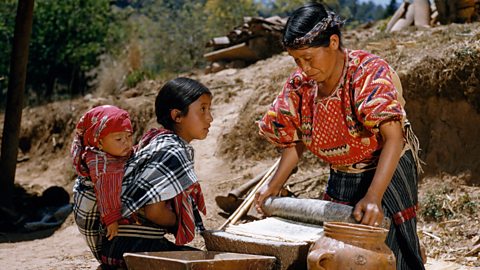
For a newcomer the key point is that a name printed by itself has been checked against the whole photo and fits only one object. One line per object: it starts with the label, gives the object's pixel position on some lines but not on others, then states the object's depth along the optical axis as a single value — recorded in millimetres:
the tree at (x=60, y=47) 16656
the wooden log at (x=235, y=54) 13192
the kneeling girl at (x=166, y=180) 2896
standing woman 2594
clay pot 2285
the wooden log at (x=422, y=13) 11694
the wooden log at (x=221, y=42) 13852
